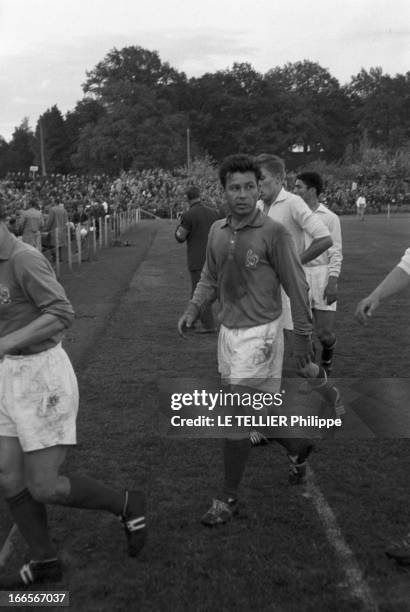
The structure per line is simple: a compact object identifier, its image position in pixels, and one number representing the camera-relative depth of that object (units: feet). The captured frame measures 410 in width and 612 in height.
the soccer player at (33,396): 11.64
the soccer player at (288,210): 19.33
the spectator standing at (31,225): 53.57
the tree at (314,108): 363.56
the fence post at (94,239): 81.55
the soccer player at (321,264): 23.21
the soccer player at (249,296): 14.66
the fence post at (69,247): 66.92
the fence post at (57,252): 61.74
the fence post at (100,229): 89.50
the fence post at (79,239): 72.00
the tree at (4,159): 429.38
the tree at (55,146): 370.73
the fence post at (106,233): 96.62
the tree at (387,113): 371.56
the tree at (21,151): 422.82
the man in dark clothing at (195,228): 35.47
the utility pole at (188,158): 274.03
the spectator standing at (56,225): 64.13
